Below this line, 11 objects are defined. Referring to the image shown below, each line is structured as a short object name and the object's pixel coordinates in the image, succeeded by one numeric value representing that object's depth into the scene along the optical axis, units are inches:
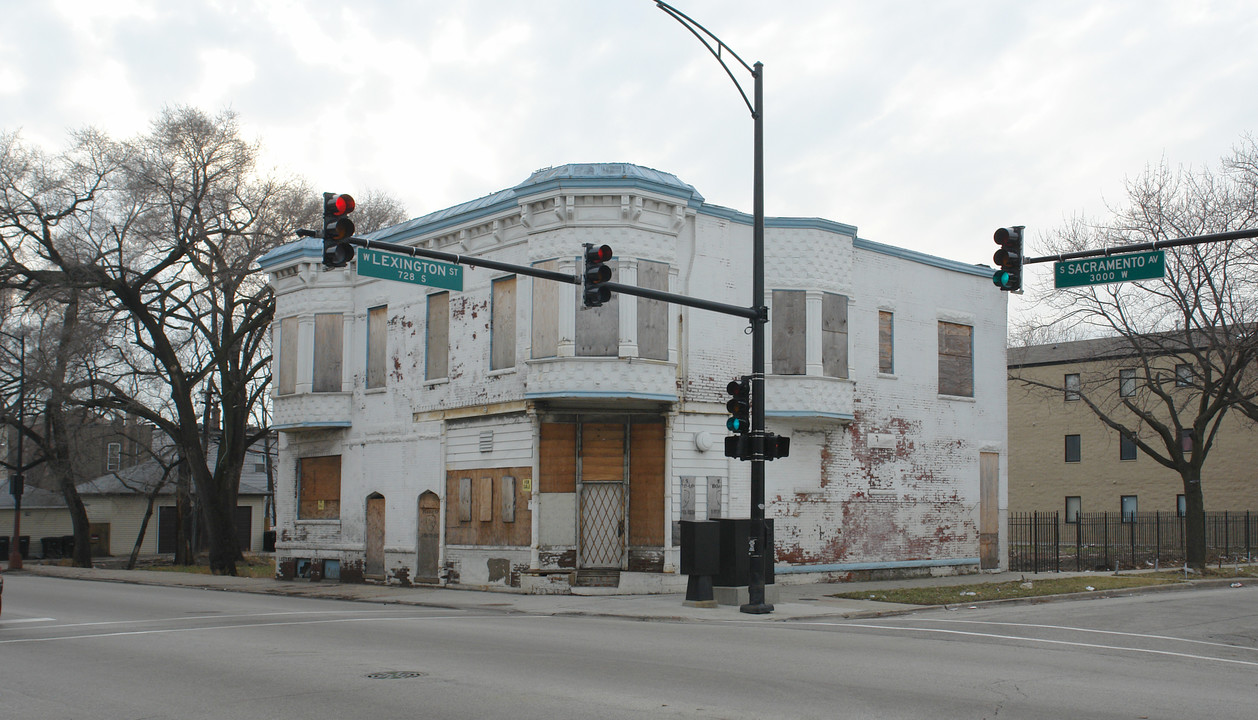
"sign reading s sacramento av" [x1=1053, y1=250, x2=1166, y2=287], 641.0
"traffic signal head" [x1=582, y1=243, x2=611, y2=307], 628.7
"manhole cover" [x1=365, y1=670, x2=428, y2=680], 422.9
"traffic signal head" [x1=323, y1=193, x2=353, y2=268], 545.3
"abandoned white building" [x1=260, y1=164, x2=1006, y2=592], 936.3
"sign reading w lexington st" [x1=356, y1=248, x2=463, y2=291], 617.3
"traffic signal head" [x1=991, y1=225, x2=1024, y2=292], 644.1
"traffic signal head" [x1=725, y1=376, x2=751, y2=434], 723.4
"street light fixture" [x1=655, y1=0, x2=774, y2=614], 721.0
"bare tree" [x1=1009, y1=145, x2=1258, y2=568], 1159.6
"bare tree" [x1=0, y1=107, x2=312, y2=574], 1384.1
